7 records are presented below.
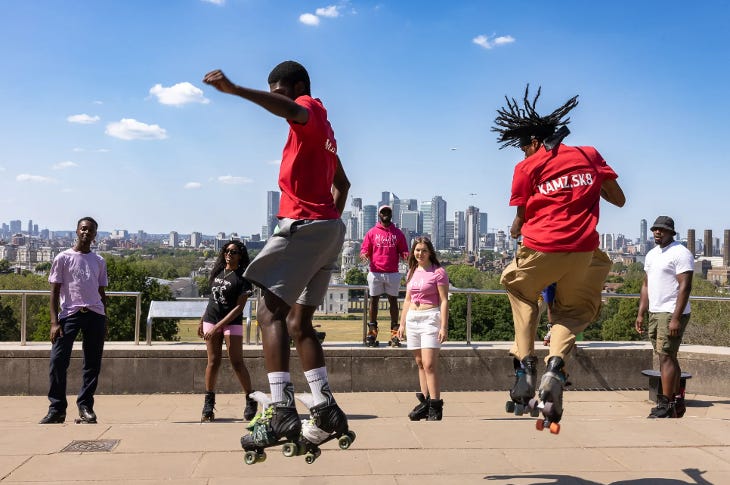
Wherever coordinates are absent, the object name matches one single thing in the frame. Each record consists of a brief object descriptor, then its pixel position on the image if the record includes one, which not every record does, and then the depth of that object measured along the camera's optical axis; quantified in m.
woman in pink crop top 7.81
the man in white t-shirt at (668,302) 8.05
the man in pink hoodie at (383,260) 10.66
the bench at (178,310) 10.60
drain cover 5.25
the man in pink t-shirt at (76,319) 7.73
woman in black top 8.21
